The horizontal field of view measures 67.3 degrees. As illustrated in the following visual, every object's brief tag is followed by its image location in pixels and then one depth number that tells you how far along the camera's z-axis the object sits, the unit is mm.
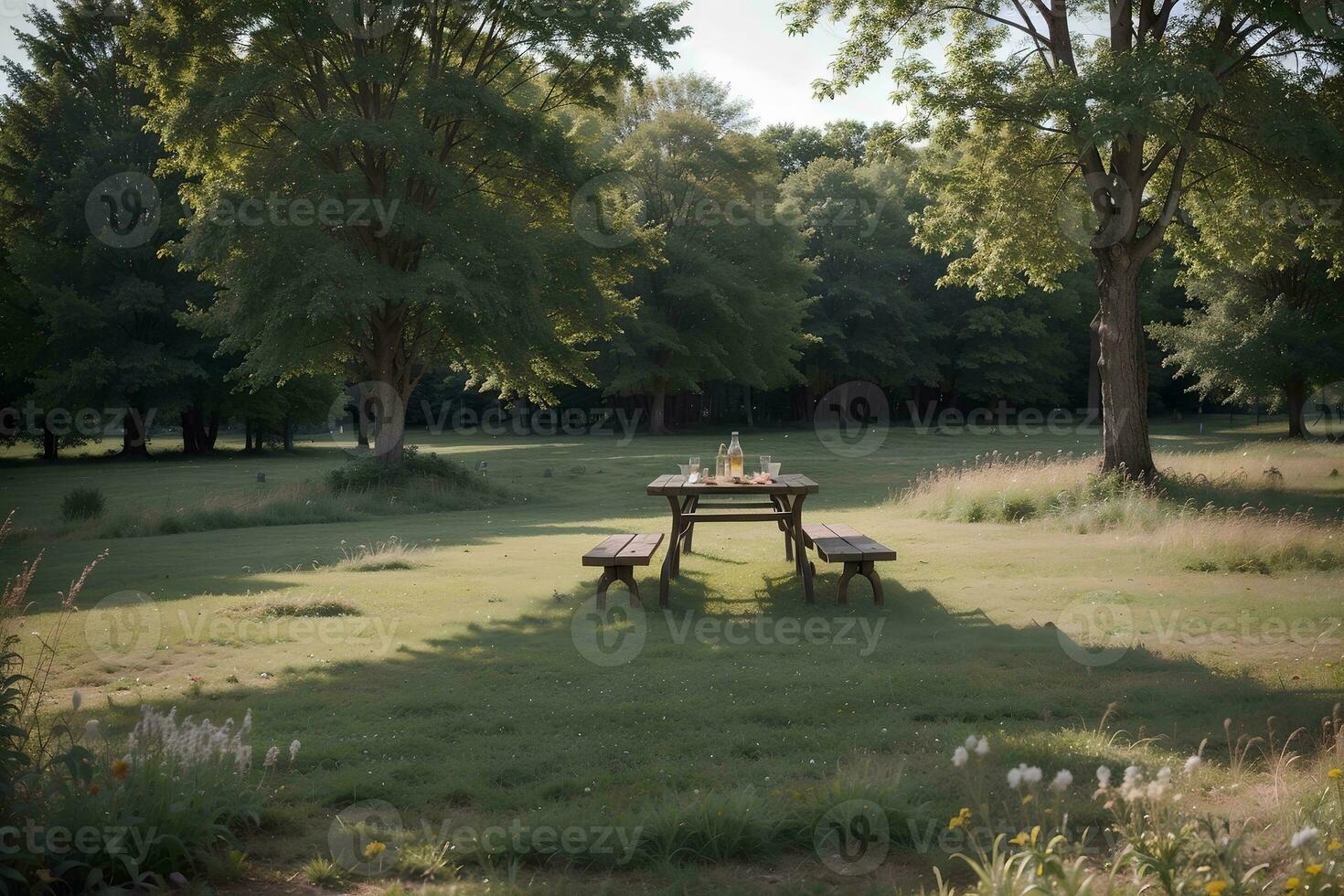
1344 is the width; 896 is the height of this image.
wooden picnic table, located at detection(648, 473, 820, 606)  10617
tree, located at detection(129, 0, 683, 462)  21828
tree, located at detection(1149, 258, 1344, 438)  33969
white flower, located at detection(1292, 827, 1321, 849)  3123
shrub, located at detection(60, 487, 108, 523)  18656
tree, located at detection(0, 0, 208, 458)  37938
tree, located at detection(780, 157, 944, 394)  56875
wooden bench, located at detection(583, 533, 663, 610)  9883
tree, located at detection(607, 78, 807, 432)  47344
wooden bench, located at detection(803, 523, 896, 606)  9883
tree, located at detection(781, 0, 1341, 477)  15430
